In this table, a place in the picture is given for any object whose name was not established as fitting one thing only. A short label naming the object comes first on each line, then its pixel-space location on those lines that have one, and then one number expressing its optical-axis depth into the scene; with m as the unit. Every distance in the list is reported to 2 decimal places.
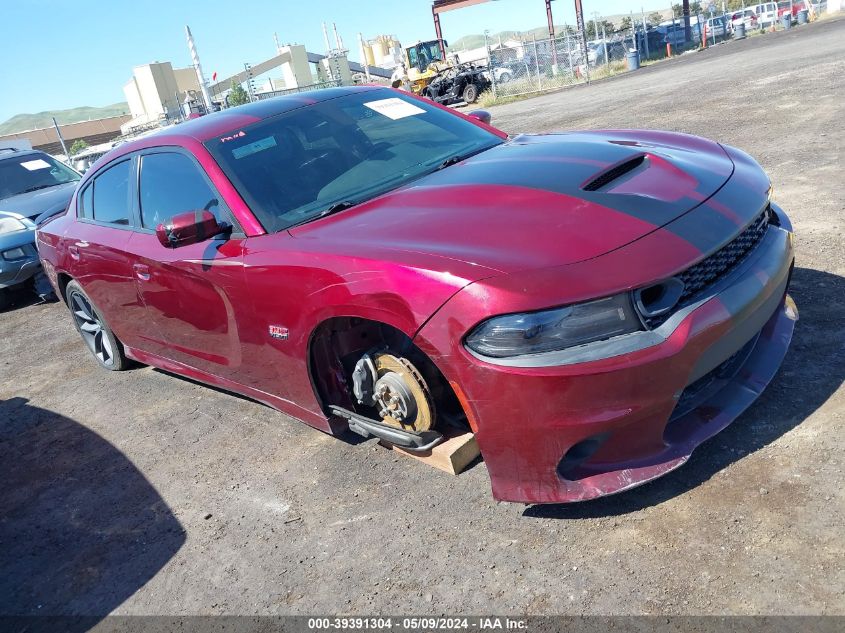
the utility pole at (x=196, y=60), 27.17
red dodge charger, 2.24
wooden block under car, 2.86
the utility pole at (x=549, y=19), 42.03
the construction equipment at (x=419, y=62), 29.78
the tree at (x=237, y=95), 40.22
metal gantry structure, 45.09
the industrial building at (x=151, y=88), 69.19
